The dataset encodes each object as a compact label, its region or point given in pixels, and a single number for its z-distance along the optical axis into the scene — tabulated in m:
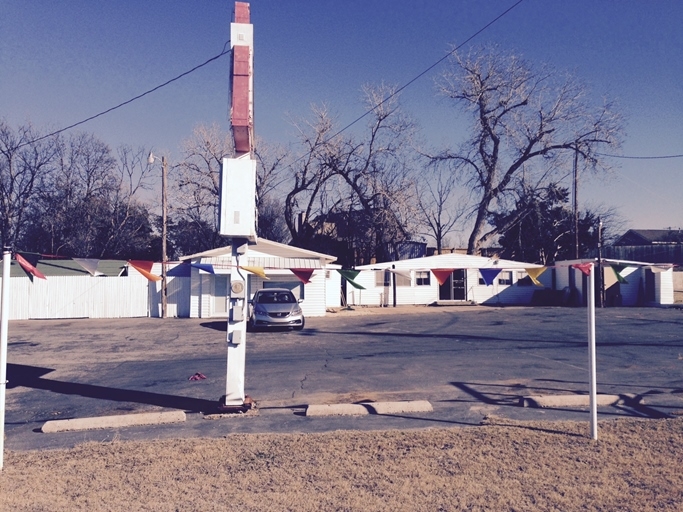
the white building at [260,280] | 25.73
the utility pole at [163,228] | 25.45
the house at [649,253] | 39.66
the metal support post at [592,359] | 7.00
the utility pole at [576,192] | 32.03
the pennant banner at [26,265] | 7.56
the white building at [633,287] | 31.73
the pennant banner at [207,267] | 15.58
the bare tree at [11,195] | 42.38
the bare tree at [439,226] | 43.42
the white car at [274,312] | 20.22
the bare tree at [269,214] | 41.84
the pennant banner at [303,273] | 16.31
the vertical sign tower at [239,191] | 8.48
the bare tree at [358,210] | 36.97
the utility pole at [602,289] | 30.70
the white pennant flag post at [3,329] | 6.23
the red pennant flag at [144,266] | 12.65
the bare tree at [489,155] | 37.56
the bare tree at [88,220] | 43.88
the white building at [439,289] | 33.22
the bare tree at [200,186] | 39.19
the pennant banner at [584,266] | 8.41
